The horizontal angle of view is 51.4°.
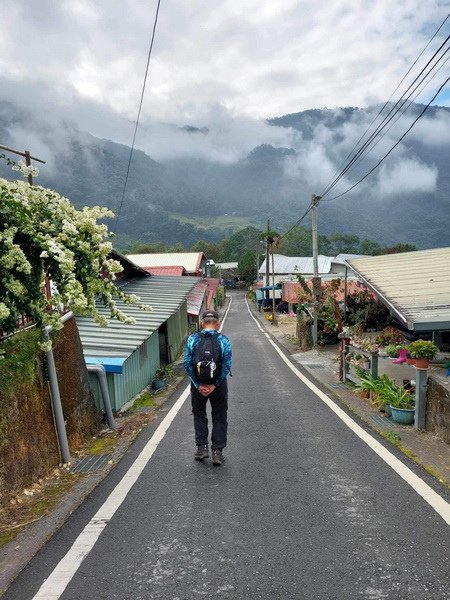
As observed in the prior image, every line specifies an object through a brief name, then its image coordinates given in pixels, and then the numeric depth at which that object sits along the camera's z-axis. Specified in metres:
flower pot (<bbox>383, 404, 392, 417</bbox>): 7.48
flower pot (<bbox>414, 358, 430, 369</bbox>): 6.62
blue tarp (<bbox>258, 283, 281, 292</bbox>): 55.33
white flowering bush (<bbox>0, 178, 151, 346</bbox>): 3.89
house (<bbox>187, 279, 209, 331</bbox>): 23.88
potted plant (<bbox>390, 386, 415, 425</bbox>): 7.02
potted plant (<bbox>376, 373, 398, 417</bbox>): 7.56
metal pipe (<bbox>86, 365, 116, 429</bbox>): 7.37
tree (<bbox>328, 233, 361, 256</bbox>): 107.94
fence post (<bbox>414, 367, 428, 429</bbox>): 6.67
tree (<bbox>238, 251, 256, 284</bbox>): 93.69
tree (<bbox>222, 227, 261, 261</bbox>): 121.81
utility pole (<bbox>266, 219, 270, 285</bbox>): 42.38
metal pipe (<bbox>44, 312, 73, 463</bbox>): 5.36
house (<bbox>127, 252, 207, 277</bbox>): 38.16
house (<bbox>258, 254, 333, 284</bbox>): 63.68
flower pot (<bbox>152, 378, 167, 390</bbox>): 12.79
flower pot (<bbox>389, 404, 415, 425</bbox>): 7.00
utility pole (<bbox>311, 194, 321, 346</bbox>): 20.88
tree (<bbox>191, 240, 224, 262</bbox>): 119.94
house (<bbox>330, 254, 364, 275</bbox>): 61.75
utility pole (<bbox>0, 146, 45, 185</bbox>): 5.72
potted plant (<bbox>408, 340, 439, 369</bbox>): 6.54
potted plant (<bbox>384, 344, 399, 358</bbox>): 10.10
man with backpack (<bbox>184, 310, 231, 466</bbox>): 4.98
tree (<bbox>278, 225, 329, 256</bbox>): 104.81
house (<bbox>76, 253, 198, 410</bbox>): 9.02
